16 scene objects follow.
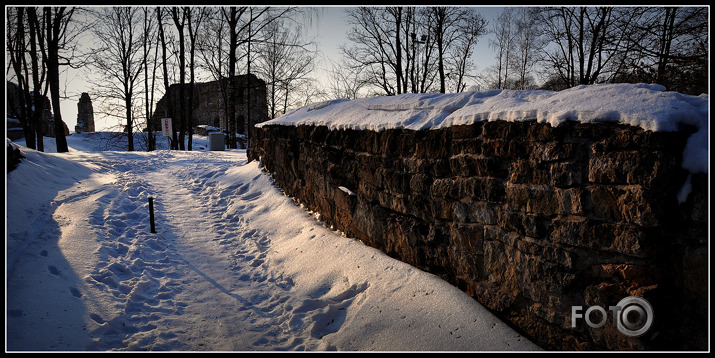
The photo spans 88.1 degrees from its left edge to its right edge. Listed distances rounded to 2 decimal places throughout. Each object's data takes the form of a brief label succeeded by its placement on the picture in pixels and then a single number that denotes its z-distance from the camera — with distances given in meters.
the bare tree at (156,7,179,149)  19.45
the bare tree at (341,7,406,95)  18.47
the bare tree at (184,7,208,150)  19.30
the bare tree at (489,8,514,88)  23.92
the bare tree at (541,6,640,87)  13.34
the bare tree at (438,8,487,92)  18.48
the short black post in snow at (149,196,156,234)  5.67
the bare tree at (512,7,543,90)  21.99
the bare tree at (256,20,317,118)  24.26
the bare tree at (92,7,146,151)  20.30
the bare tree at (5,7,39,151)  14.23
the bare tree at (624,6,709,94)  7.31
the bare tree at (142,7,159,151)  20.80
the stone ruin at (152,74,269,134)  33.58
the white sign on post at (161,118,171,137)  17.98
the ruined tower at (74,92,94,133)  34.59
